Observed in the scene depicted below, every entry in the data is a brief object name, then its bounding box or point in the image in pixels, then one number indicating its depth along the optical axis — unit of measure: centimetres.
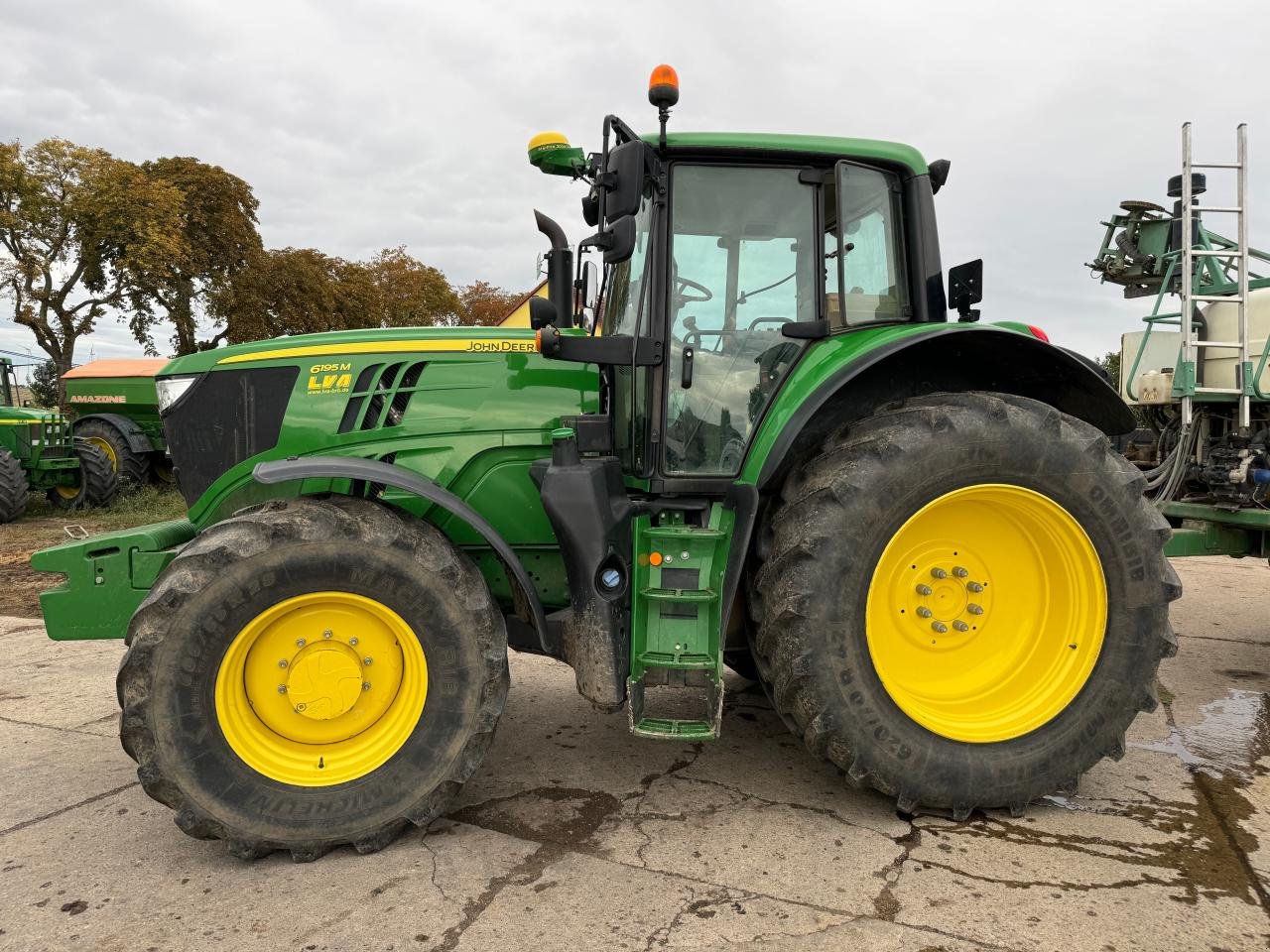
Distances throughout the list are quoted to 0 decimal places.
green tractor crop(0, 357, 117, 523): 1160
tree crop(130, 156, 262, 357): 2038
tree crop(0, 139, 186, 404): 1853
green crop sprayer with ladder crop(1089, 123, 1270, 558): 457
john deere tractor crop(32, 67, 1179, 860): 273
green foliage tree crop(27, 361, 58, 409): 3108
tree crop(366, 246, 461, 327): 3184
